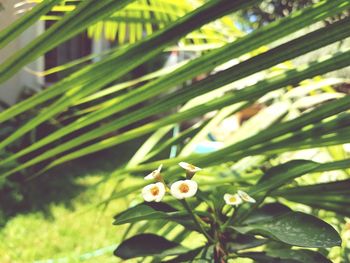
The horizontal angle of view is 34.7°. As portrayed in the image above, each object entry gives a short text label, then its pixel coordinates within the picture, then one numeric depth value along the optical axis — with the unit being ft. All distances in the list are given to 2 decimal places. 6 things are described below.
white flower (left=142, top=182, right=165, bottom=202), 0.95
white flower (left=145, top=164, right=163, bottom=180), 1.00
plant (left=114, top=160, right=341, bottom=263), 0.96
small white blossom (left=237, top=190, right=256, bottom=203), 0.99
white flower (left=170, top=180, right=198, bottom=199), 0.94
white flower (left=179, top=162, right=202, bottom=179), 0.97
